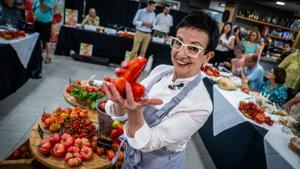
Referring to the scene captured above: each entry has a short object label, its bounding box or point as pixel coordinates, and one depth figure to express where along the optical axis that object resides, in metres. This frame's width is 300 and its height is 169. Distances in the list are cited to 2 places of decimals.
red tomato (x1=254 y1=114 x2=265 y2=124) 2.17
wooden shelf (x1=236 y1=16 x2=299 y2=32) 7.24
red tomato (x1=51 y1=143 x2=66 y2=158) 1.38
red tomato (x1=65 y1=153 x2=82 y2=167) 1.32
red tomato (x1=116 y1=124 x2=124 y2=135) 1.61
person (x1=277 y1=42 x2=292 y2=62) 5.35
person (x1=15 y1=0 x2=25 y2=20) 4.74
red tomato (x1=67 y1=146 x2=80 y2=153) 1.42
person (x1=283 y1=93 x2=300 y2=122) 2.66
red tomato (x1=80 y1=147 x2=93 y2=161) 1.42
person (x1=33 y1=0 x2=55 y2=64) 4.52
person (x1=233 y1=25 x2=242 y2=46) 5.75
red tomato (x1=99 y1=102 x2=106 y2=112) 1.61
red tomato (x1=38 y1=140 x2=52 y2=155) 1.38
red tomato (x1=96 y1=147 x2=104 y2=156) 1.50
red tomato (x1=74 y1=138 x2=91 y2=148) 1.51
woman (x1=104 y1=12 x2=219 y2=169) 0.75
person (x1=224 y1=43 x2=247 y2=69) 4.40
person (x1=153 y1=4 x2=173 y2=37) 6.06
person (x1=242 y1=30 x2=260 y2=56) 4.82
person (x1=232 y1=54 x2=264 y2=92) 3.63
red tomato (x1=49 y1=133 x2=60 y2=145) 1.44
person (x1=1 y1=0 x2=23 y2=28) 3.96
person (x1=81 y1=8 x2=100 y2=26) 6.04
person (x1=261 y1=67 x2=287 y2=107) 2.95
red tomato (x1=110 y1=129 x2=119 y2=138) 1.62
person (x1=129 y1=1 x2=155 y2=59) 5.61
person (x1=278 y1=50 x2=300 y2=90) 4.18
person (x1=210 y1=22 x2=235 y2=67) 5.45
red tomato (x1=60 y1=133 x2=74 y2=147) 1.47
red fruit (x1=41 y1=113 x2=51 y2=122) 1.74
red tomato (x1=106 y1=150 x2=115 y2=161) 1.46
